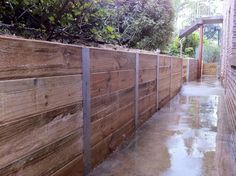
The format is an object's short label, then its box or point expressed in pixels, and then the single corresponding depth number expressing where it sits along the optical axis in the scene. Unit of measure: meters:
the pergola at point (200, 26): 10.06
